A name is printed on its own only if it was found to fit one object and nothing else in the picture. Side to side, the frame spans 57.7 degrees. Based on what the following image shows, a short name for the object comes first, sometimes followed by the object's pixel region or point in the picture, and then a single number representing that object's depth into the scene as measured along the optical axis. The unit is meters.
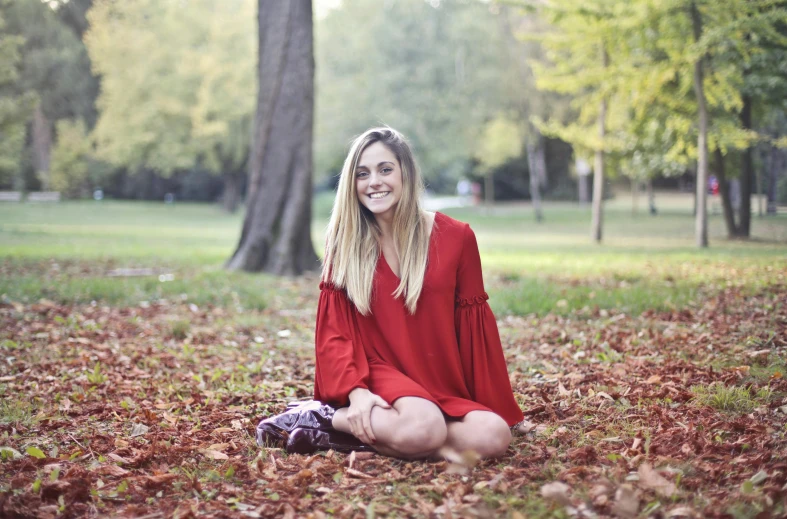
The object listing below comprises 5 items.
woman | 3.61
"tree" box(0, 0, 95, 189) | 38.91
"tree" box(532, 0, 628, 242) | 14.14
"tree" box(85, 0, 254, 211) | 32.25
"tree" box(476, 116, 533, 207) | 30.11
